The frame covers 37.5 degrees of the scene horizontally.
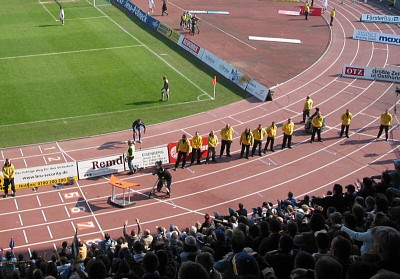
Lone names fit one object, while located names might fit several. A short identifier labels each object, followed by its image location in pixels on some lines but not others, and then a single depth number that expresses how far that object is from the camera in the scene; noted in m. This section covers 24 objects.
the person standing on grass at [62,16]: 47.03
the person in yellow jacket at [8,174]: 23.09
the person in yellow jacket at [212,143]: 26.55
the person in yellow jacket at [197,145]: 26.45
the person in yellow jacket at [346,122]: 28.98
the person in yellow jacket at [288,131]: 27.69
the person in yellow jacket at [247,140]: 26.75
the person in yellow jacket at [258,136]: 27.11
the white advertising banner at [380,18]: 52.41
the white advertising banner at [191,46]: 40.84
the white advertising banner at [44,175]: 23.81
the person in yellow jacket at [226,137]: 26.95
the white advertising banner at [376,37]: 46.16
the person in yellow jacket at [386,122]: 28.70
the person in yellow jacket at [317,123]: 28.57
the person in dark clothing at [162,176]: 23.41
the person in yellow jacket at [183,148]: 25.95
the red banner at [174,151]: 26.47
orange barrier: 22.58
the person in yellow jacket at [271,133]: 27.52
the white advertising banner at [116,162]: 25.02
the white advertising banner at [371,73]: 37.53
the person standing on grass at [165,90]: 32.75
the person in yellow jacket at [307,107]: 30.67
